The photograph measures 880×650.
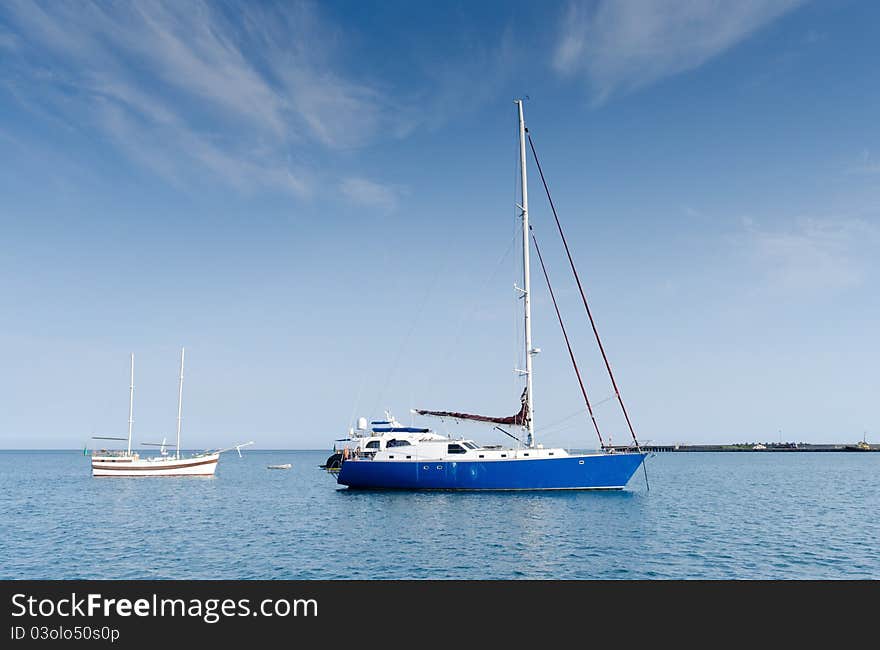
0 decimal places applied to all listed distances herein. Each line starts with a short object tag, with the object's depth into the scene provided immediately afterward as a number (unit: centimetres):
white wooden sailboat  6431
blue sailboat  3838
